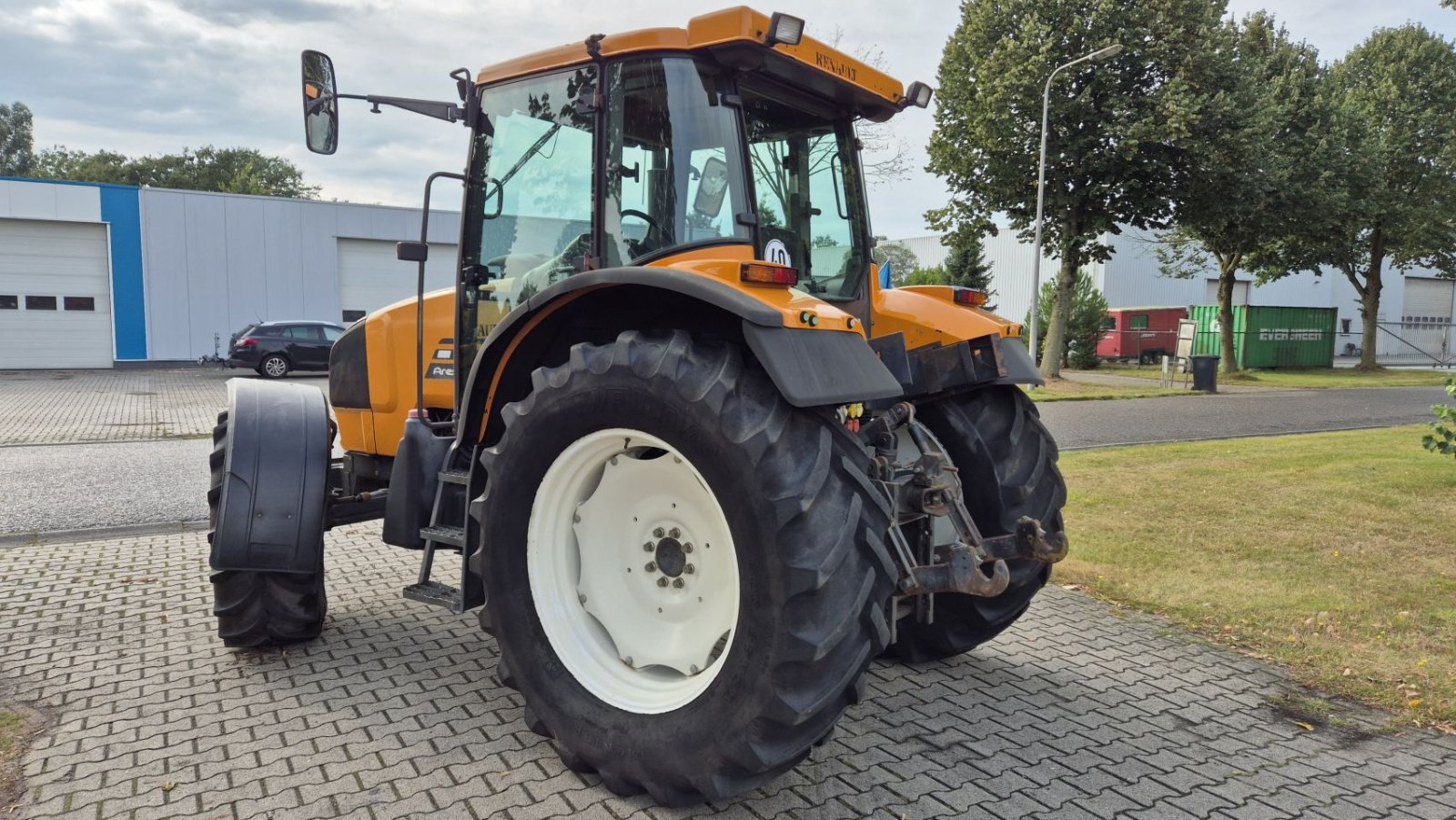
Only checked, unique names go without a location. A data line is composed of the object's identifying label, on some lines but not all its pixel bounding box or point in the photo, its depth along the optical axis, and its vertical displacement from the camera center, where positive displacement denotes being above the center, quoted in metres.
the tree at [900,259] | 53.97 +4.80
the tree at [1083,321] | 29.80 +0.61
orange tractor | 2.66 -0.36
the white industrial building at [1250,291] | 44.62 +2.79
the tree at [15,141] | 62.38 +12.09
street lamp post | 18.58 +3.80
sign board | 24.70 +0.15
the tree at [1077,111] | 19.89 +4.97
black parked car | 24.27 -0.51
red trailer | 35.07 +0.21
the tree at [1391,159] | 26.20 +5.54
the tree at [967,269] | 34.81 +2.63
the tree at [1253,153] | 20.14 +4.27
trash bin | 22.56 -0.73
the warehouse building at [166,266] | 27.23 +1.84
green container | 31.47 +0.29
